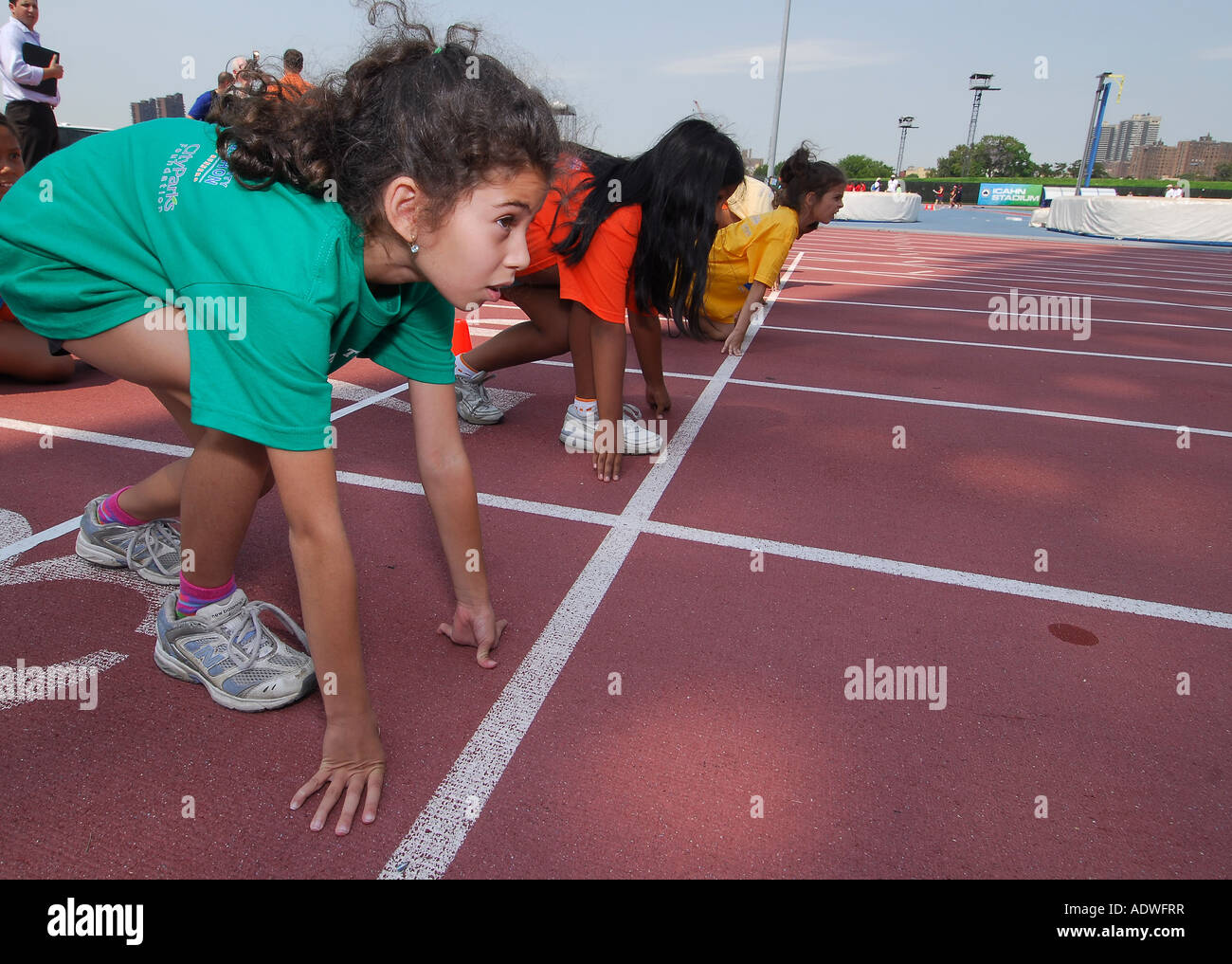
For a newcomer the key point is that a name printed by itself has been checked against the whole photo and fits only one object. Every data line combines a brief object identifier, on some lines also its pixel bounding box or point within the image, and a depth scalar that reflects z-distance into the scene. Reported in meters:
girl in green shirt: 1.44
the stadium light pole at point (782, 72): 23.59
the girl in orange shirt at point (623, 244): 3.22
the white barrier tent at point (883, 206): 29.17
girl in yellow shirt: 5.48
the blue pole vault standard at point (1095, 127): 30.48
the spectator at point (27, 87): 6.83
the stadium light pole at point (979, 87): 60.97
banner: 46.50
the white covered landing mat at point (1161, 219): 21.70
